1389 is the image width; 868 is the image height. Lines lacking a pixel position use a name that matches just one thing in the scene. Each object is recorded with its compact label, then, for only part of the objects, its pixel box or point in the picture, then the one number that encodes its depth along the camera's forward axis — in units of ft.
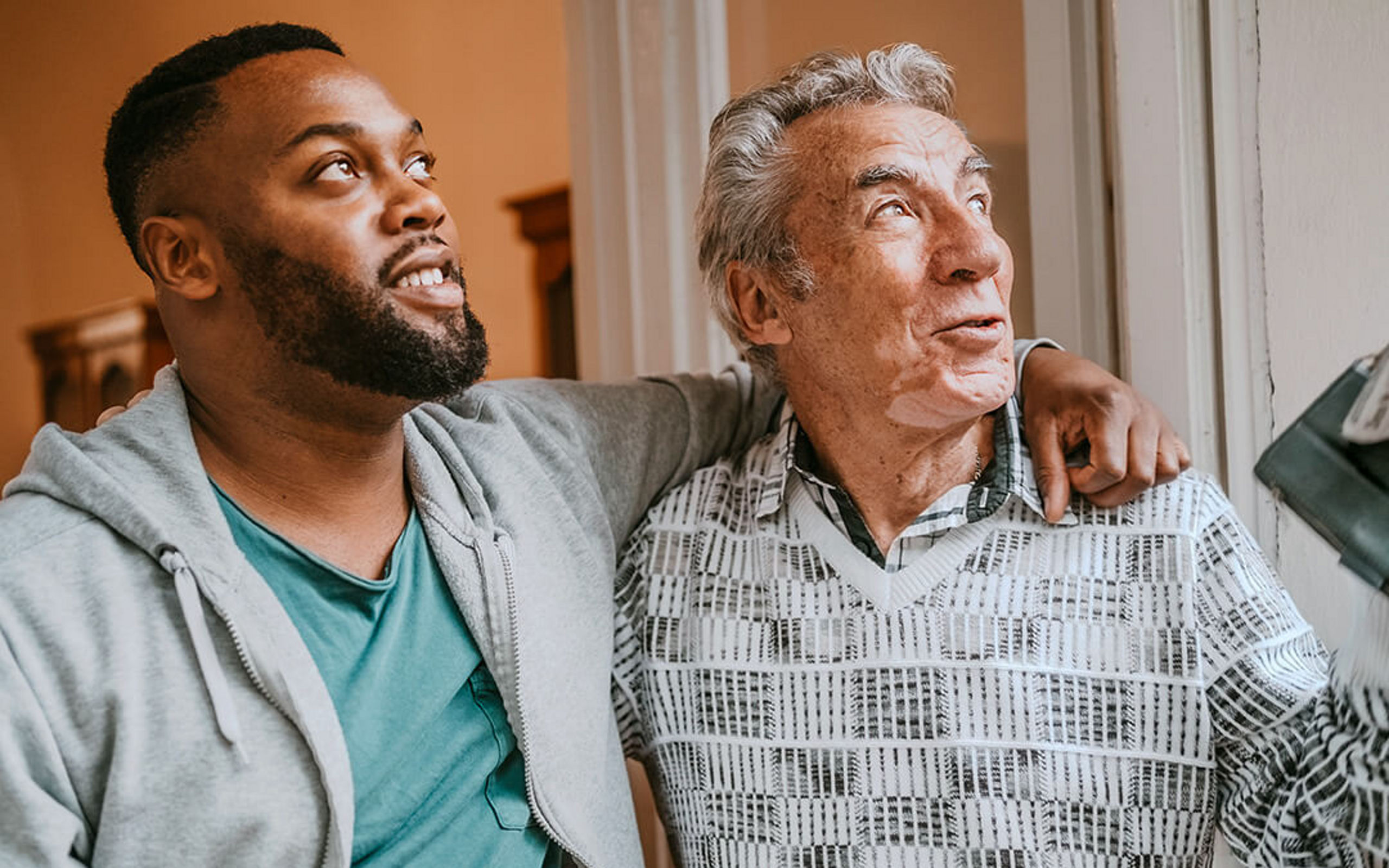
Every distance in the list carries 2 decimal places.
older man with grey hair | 4.30
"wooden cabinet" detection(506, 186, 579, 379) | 10.24
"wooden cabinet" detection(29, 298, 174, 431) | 10.44
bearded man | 3.58
